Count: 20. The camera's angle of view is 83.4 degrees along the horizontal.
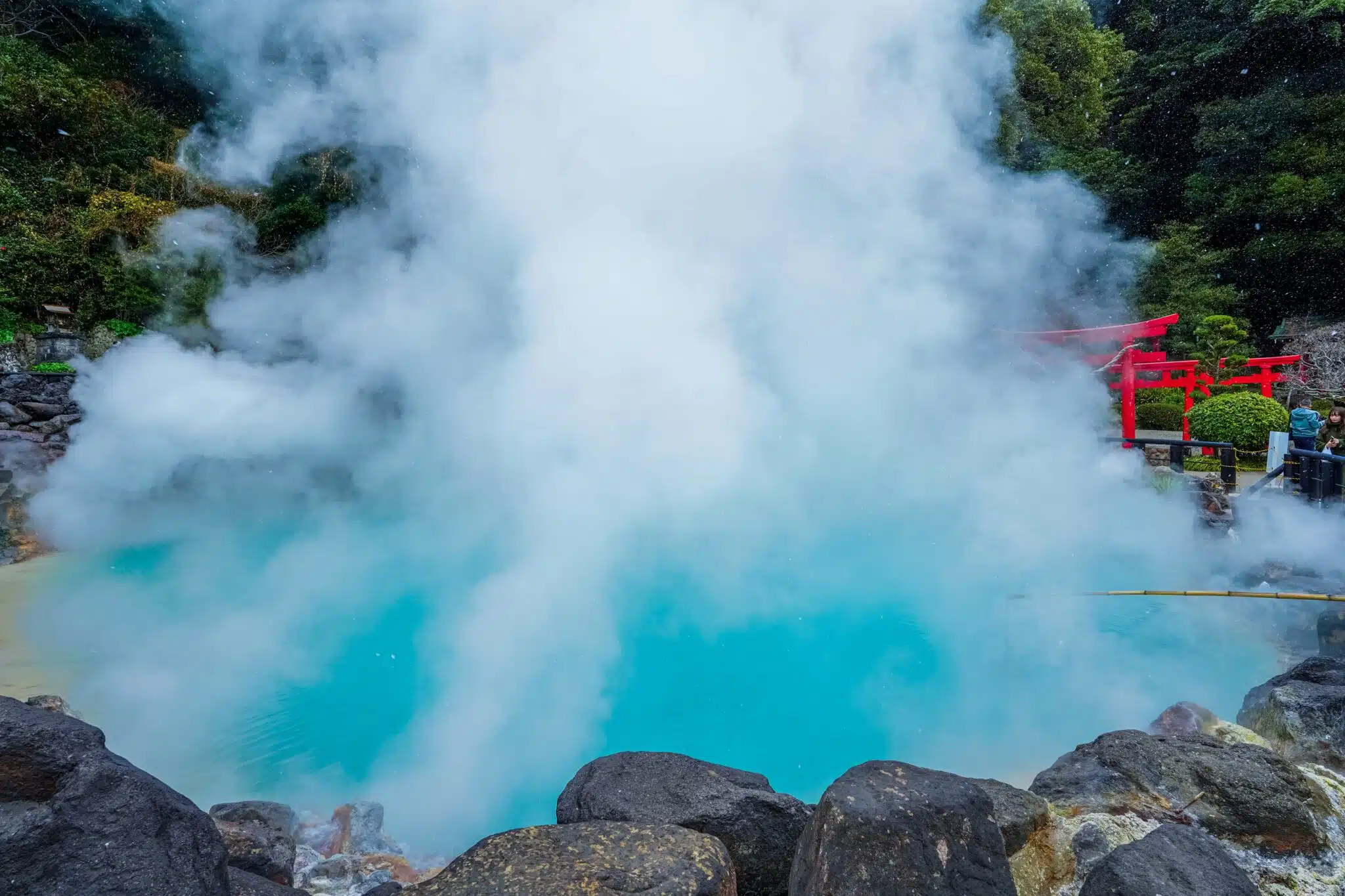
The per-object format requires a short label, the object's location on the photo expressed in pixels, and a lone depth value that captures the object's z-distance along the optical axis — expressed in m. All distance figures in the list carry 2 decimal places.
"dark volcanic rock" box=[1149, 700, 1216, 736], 3.02
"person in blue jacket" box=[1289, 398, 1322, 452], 7.60
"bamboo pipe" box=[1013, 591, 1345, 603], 4.03
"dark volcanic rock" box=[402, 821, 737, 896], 1.37
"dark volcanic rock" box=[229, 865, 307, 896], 1.61
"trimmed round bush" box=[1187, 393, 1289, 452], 10.02
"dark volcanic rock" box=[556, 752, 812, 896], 1.88
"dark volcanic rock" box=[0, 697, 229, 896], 1.24
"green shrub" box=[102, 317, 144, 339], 10.56
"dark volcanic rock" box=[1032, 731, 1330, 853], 2.01
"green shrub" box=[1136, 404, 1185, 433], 15.38
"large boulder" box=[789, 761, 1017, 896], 1.45
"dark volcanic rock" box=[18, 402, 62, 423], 8.27
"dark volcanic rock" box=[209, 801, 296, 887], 2.05
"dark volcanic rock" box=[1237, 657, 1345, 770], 2.72
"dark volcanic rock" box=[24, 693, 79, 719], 3.03
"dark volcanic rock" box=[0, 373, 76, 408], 8.18
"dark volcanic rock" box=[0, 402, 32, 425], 8.06
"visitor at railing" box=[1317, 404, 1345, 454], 7.04
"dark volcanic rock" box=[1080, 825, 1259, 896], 1.42
